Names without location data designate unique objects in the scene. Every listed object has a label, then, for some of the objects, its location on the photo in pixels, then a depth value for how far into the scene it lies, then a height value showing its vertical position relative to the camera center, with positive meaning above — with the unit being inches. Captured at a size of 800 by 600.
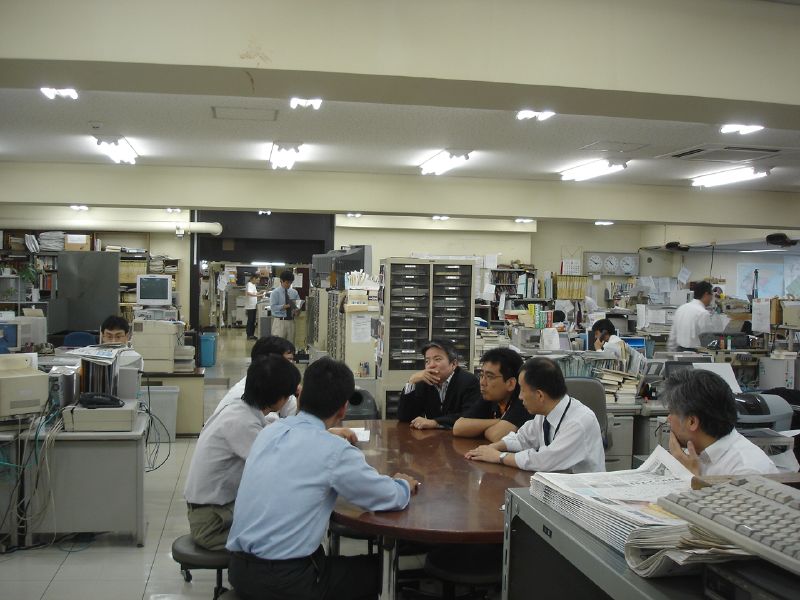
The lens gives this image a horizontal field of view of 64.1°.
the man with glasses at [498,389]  143.6 -21.1
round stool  108.2 -45.5
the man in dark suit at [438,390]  164.4 -24.8
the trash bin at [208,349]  442.0 -40.3
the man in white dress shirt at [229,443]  116.2 -27.9
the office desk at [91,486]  159.0 -49.8
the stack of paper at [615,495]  41.1 -14.7
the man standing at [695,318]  304.2 -8.0
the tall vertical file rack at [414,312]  227.9 -5.8
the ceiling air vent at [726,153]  246.1 +59.2
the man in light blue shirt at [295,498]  87.6 -28.9
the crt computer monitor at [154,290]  354.6 -0.2
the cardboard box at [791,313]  313.7 -4.7
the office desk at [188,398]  264.8 -44.8
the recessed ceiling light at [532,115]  197.6 +57.7
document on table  143.3 -32.1
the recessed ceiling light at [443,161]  262.7 +58.7
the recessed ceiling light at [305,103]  187.6 +57.1
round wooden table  90.1 -32.7
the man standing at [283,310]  428.5 -11.7
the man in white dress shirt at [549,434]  116.0 -25.8
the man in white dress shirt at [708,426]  89.7 -18.0
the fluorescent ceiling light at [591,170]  279.4 +59.4
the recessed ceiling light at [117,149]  248.4 +57.7
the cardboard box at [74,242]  450.9 +32.7
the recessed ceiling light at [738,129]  208.9 +57.9
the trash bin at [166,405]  260.4 -47.0
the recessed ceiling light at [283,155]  256.2 +58.2
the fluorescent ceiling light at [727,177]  284.4 +58.8
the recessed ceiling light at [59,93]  182.5 +57.1
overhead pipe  445.1 +45.0
